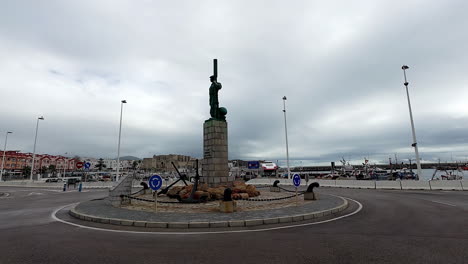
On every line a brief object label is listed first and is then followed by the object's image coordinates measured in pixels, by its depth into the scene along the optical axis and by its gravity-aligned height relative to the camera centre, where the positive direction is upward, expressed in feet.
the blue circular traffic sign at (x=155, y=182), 37.50 -1.77
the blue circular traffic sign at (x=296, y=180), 44.96 -2.14
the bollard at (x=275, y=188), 70.91 -5.76
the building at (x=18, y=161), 317.01 +15.65
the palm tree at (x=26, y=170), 291.95 +2.61
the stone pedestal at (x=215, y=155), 62.28 +3.79
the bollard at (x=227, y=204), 36.65 -5.12
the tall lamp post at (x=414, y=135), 84.39 +10.88
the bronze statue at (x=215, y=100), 67.77 +19.25
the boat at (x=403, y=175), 192.11 -7.35
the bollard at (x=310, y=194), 51.21 -5.49
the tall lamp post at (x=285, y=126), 119.47 +20.51
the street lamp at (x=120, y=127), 117.29 +21.66
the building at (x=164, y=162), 603.67 +20.78
